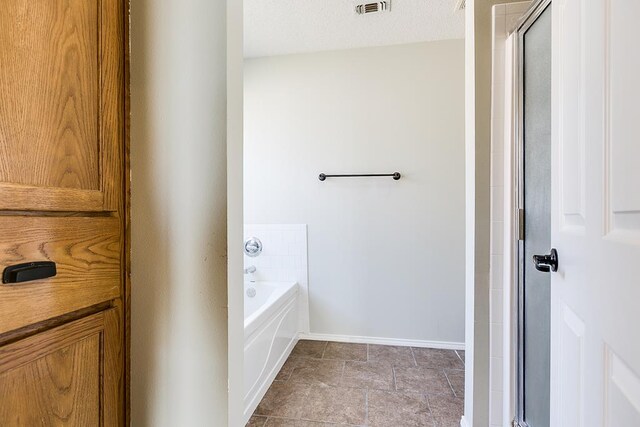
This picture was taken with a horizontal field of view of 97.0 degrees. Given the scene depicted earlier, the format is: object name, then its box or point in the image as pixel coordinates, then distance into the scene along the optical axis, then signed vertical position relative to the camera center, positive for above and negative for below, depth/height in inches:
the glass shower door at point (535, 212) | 44.3 -0.3
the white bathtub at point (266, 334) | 64.4 -34.2
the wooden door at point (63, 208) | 18.2 +0.3
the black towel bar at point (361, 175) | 96.5 +12.5
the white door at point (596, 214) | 20.8 -0.4
